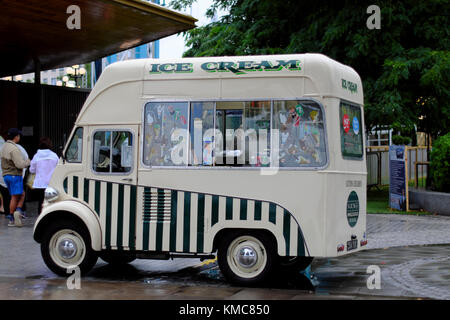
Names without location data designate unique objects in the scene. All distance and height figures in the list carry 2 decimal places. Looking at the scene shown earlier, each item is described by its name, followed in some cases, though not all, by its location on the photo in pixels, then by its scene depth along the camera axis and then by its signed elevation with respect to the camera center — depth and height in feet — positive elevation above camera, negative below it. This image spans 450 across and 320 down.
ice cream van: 28.48 -0.12
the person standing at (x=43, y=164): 47.42 +0.02
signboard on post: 61.72 -1.10
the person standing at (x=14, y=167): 48.01 -0.19
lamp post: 129.31 +17.44
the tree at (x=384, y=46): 66.90 +11.91
